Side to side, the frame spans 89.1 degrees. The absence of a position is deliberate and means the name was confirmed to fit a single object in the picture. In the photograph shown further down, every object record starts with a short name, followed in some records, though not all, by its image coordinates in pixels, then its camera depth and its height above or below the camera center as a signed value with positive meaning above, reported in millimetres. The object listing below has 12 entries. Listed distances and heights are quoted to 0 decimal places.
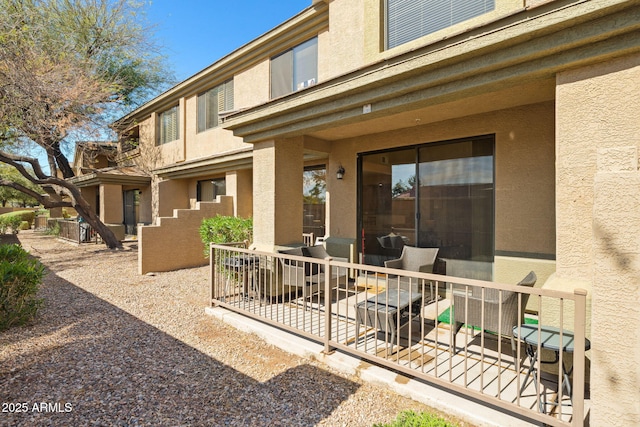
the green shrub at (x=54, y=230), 17656 -1066
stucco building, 2336 +1205
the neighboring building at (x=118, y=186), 14938 +1278
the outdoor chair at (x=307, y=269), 5380 -985
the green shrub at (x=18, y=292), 4973 -1269
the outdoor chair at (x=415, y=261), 5562 -900
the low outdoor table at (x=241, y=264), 5596 -963
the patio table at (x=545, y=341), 2678 -1131
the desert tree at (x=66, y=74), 8969 +4590
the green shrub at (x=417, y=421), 1666 -1102
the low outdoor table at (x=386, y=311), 3713 -1203
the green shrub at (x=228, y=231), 7848 -473
